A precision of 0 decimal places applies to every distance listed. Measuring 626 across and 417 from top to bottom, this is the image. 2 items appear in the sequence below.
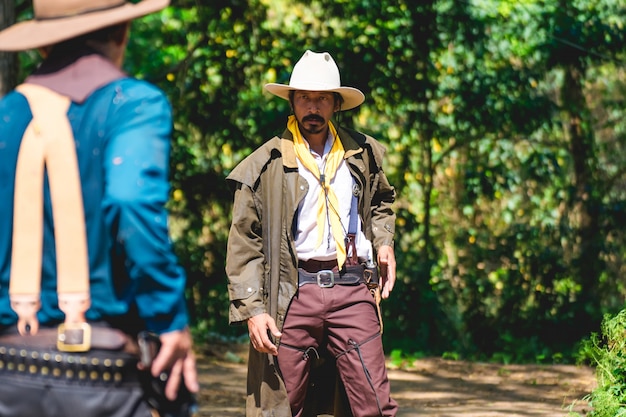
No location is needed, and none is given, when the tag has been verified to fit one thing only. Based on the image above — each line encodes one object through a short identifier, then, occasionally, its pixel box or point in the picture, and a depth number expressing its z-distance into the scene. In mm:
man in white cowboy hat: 10437
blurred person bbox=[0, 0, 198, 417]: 5478
